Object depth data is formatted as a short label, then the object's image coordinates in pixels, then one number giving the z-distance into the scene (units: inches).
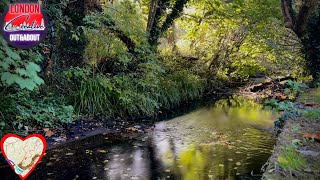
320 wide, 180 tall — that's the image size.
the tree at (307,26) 321.2
